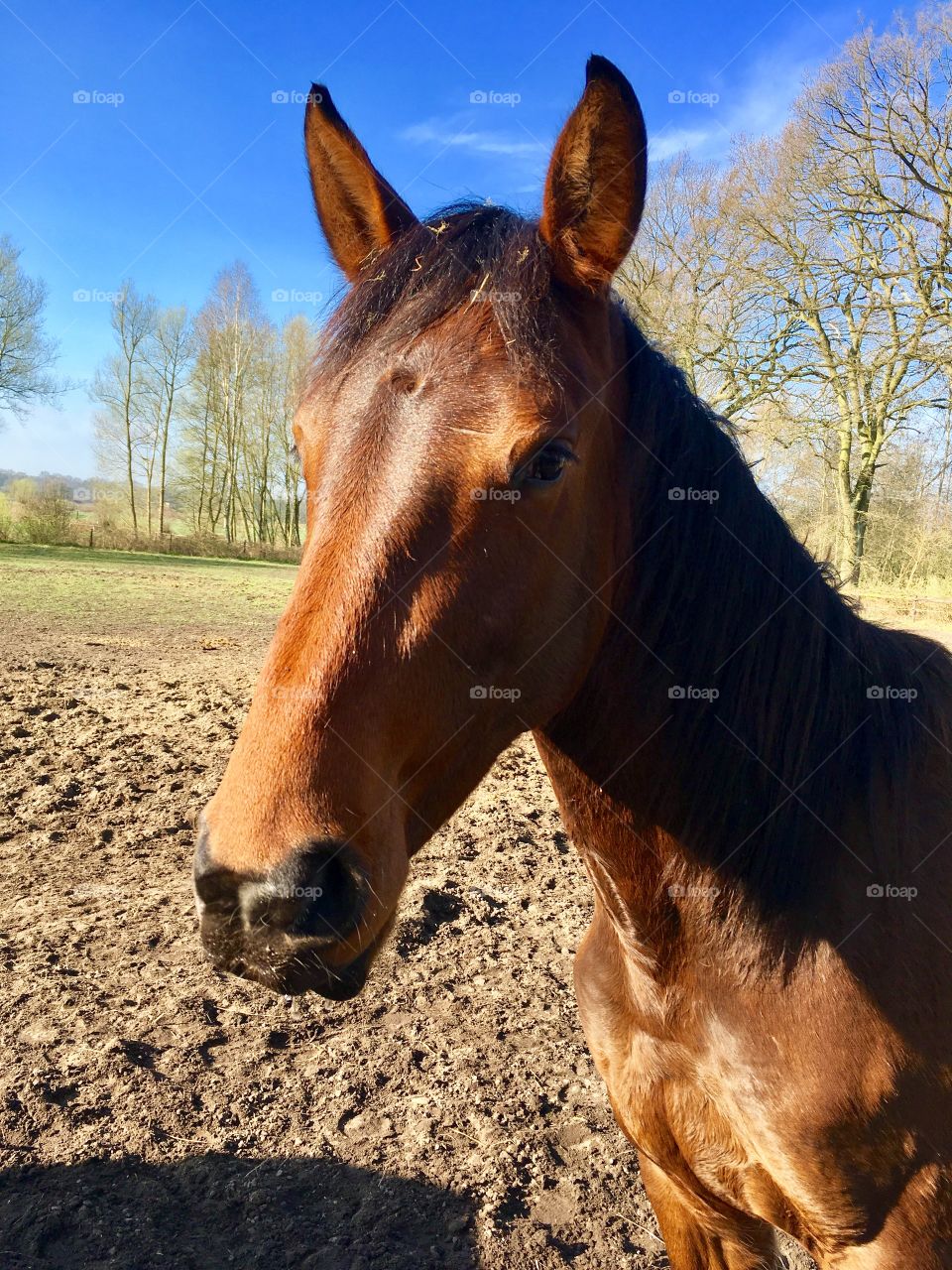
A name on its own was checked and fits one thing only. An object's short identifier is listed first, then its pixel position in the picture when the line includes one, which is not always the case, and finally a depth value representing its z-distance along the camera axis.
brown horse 1.48
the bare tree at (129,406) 38.53
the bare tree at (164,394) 40.00
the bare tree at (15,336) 31.63
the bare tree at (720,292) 15.01
